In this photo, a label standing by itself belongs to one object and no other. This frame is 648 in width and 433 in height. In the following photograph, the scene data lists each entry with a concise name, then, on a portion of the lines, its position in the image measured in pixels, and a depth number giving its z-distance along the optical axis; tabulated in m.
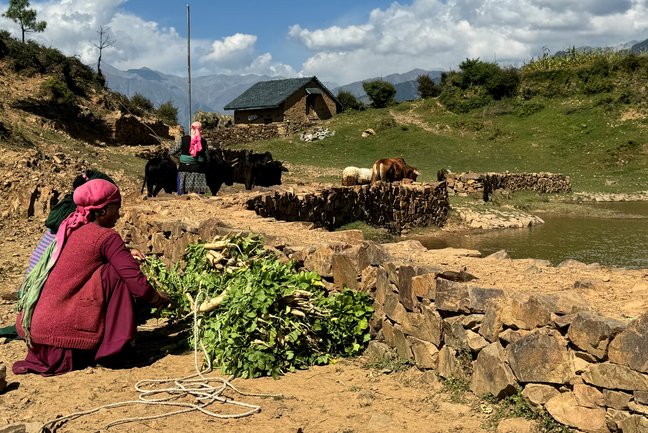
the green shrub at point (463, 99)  34.81
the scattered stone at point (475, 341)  3.83
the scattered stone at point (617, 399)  3.04
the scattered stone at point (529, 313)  3.46
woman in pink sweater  4.24
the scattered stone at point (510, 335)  3.56
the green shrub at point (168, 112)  38.94
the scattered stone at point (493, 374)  3.61
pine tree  32.38
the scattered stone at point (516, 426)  3.36
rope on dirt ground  3.62
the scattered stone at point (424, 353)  4.23
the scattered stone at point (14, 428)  3.19
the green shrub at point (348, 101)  45.45
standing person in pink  10.38
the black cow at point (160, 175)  12.35
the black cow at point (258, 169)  15.81
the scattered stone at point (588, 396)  3.16
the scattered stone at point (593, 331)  3.08
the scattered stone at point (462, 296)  3.83
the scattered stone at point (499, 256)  5.15
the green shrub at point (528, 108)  32.72
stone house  40.38
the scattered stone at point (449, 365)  4.02
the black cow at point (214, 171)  11.25
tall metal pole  18.94
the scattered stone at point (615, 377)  2.98
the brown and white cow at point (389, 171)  16.35
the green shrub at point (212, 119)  40.06
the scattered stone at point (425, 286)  4.19
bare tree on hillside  34.04
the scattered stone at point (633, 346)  2.96
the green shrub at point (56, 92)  25.05
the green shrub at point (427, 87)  41.93
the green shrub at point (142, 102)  36.66
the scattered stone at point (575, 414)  3.15
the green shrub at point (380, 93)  43.28
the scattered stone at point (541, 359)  3.32
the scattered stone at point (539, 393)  3.39
